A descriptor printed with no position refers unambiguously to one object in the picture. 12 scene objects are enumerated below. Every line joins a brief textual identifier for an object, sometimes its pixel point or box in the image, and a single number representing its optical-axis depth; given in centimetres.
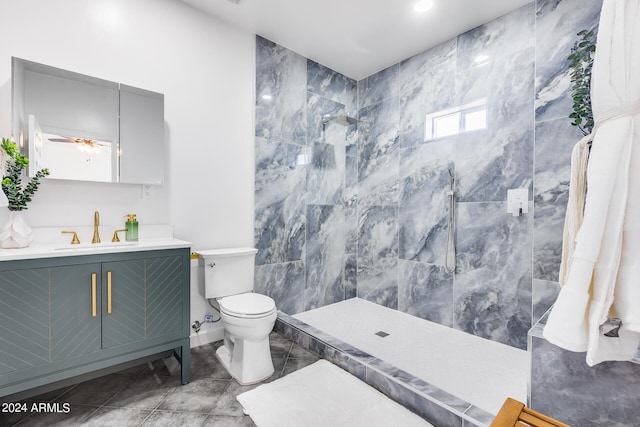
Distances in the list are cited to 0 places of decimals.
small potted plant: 150
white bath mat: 149
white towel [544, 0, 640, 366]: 81
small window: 240
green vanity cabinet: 134
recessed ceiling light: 213
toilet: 180
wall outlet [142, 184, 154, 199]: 203
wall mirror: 163
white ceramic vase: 150
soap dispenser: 189
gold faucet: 181
